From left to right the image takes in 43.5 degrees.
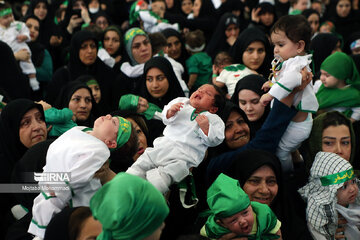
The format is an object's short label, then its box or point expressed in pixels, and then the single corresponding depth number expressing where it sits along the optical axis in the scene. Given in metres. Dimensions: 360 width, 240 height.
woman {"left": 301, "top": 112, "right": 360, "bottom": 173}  3.30
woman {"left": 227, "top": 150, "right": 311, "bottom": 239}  2.95
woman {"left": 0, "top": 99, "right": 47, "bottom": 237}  3.44
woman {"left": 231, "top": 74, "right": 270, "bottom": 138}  3.75
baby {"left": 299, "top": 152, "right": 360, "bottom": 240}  2.94
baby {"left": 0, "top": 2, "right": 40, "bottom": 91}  6.14
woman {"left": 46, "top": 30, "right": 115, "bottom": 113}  5.62
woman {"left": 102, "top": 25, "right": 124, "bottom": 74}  6.19
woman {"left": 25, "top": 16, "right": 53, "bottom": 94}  6.64
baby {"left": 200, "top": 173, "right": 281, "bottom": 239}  2.43
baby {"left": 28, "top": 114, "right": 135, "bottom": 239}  2.18
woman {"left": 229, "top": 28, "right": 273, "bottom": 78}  4.64
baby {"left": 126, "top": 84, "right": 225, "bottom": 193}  2.64
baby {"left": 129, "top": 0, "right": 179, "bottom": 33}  7.46
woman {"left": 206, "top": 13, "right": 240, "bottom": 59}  6.62
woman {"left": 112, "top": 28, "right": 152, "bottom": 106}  5.51
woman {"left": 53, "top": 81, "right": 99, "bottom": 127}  4.28
